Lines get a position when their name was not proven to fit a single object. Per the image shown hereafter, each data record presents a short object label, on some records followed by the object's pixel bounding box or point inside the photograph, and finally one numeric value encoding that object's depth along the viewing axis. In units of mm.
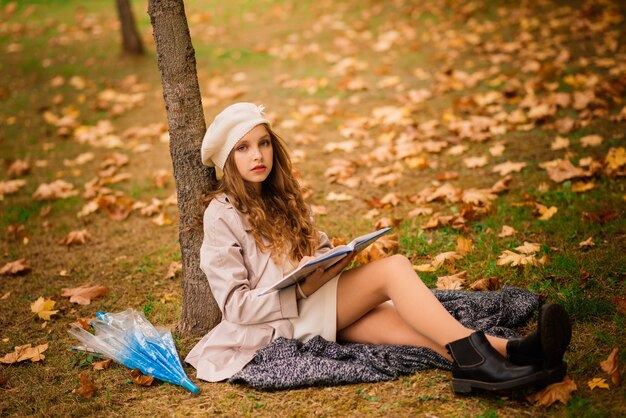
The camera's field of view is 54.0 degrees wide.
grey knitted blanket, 2725
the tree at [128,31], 9008
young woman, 2781
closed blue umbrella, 2930
